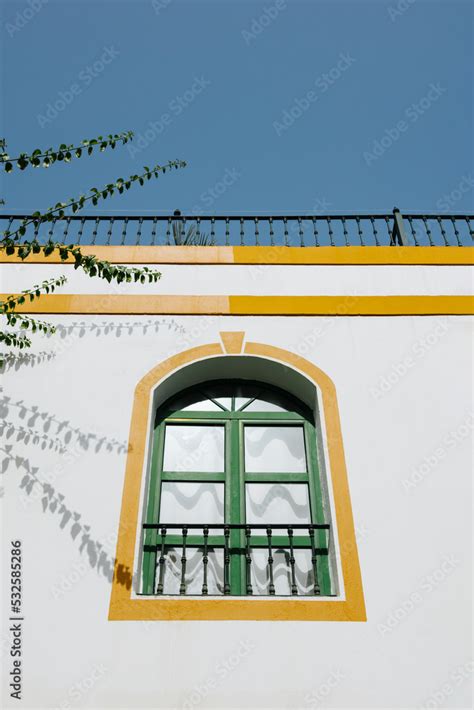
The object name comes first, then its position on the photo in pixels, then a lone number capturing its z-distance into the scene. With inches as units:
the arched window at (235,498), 184.5
